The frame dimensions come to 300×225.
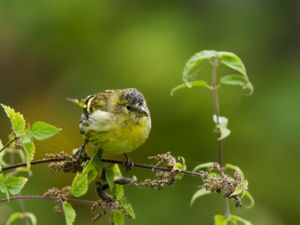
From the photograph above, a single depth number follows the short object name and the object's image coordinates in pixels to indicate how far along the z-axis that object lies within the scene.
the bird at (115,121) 5.87
